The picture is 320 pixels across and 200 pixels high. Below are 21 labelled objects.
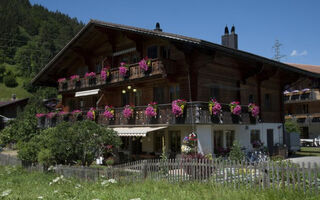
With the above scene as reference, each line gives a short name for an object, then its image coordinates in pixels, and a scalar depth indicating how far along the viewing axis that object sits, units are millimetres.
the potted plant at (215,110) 18672
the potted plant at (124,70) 22000
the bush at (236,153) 17773
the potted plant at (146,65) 20531
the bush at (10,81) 102438
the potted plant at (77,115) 25094
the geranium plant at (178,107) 18422
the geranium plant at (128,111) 21062
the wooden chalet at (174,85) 19375
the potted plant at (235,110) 19875
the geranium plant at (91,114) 23734
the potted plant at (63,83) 28152
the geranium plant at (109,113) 22359
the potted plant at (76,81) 26591
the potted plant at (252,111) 21375
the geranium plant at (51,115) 28062
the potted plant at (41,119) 29328
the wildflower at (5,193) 9980
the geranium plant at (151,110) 19625
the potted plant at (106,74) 23511
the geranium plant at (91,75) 24925
